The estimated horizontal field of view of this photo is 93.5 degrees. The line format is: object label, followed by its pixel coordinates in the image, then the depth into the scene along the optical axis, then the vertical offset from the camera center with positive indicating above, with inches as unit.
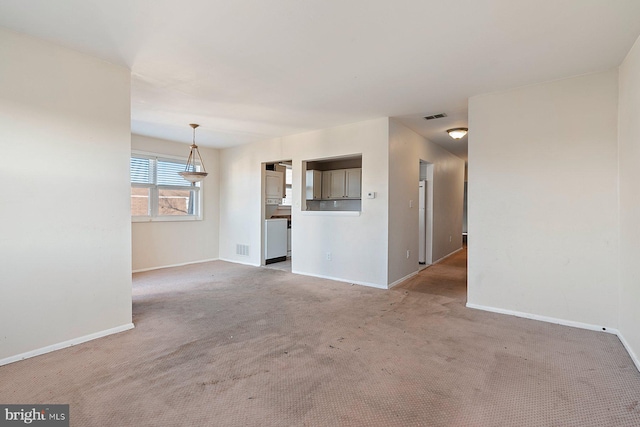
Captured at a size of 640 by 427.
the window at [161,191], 219.8 +14.7
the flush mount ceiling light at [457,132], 193.8 +51.2
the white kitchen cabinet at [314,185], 286.2 +24.3
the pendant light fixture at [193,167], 195.5 +35.9
